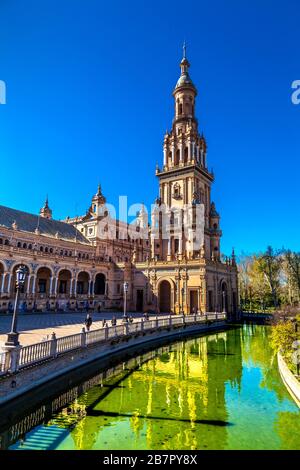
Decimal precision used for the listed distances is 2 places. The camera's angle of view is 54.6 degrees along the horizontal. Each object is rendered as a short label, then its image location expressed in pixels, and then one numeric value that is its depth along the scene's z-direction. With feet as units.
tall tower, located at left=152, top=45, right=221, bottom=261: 150.20
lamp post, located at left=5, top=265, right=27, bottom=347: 32.35
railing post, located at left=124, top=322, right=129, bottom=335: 65.51
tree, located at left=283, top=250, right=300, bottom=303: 153.81
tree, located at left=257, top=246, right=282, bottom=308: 165.58
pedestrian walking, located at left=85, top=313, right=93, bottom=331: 58.49
